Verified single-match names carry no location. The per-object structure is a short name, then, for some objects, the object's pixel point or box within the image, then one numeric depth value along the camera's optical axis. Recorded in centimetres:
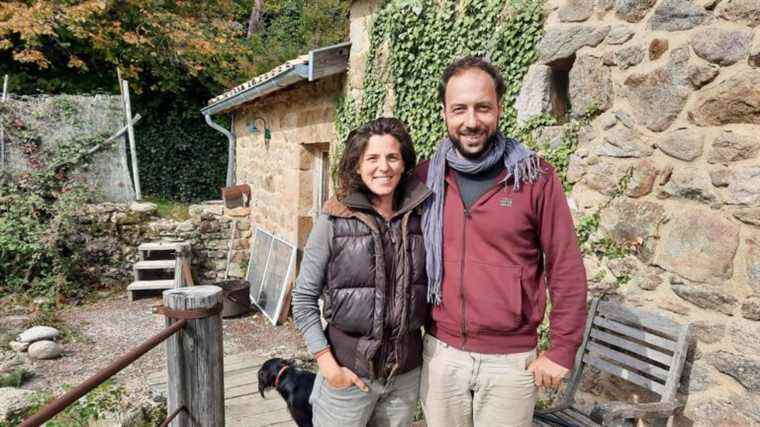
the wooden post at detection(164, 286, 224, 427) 177
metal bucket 635
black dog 259
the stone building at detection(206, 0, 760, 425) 197
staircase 681
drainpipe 820
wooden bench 200
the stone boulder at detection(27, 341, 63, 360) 519
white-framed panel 596
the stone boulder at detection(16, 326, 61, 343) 543
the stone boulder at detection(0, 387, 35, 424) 328
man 157
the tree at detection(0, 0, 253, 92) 958
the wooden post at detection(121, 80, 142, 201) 842
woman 159
